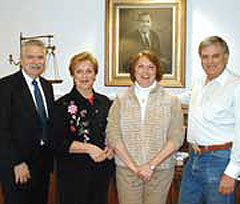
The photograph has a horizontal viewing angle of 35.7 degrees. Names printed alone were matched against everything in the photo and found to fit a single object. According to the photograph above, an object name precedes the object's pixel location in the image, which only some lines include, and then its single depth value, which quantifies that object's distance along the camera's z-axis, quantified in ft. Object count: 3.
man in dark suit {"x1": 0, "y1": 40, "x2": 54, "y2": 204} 7.53
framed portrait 11.43
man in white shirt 6.62
